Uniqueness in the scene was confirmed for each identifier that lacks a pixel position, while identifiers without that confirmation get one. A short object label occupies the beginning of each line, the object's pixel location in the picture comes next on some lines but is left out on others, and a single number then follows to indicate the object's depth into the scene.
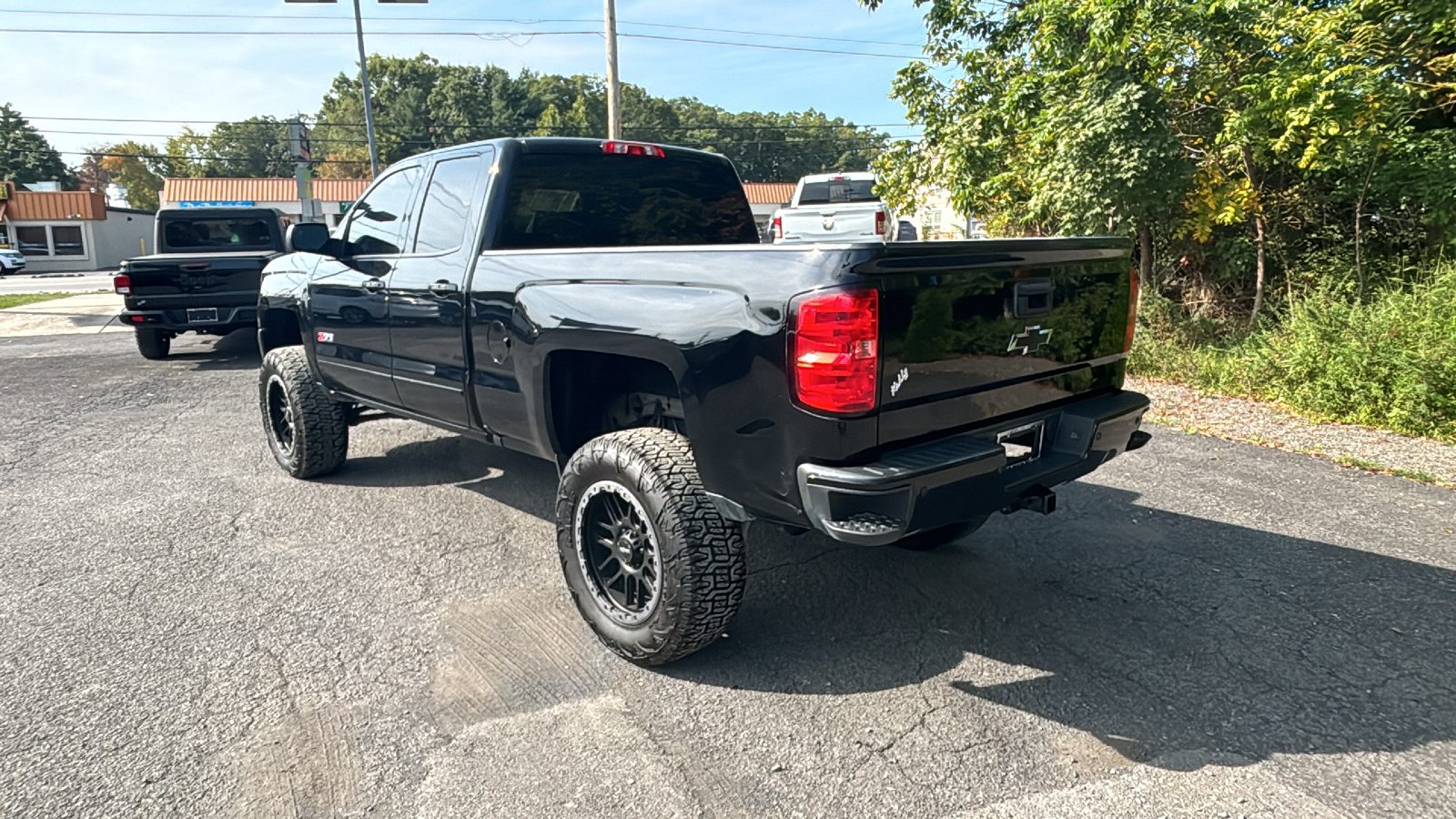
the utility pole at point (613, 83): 17.48
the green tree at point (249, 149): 103.12
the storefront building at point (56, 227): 50.62
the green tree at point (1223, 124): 7.29
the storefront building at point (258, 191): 55.72
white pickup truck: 14.08
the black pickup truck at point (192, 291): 10.30
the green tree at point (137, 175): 94.19
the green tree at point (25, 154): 77.25
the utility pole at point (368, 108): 19.89
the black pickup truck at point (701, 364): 2.67
